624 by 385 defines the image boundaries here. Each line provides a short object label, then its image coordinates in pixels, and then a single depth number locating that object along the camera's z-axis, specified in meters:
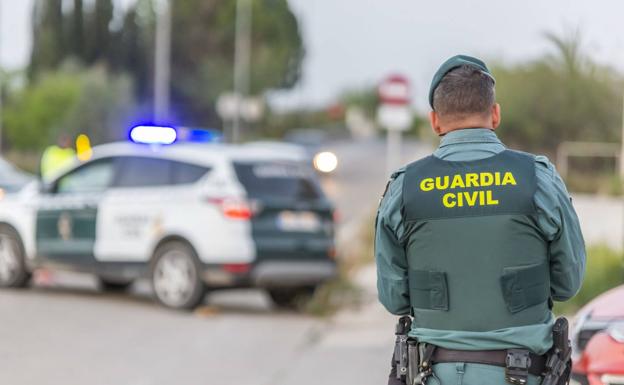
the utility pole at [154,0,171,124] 40.88
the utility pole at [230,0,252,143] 59.31
